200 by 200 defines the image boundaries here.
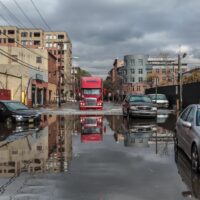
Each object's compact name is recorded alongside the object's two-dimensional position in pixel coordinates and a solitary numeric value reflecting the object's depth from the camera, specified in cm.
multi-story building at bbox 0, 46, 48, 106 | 5766
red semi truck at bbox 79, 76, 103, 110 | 4444
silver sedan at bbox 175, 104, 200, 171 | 909
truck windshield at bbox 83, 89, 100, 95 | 4450
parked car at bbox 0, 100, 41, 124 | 2403
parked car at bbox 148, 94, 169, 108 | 5055
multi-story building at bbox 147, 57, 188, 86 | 14062
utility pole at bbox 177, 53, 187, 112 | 3940
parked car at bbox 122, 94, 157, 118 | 2778
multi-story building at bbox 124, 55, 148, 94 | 15462
